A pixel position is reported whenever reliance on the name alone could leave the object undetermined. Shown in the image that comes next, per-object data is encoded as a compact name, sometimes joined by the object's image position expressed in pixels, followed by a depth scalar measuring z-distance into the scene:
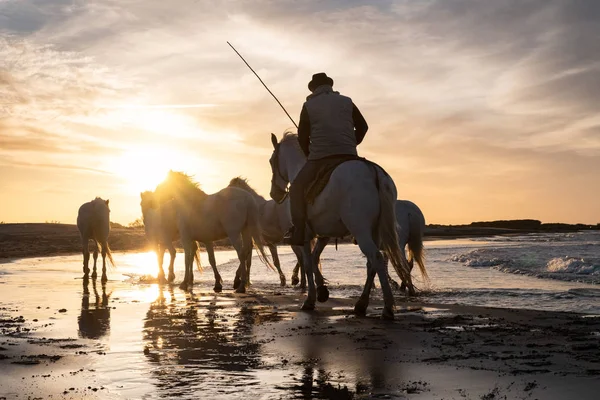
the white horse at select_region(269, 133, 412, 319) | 8.78
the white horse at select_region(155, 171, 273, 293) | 14.73
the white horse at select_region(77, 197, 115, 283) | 18.94
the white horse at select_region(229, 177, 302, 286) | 16.98
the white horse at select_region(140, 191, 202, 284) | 17.12
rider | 9.53
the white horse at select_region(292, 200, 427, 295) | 14.42
